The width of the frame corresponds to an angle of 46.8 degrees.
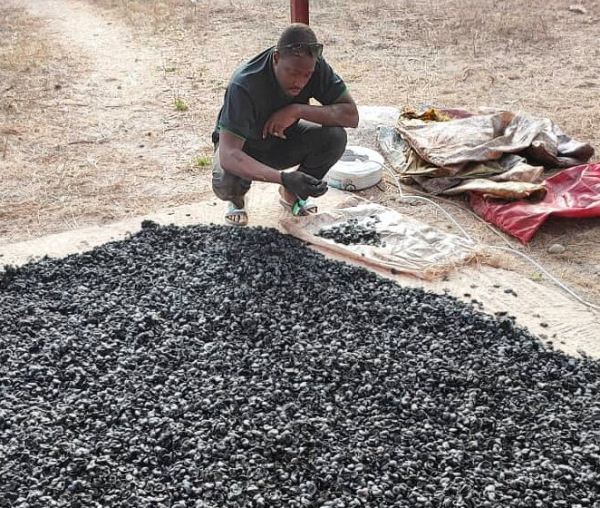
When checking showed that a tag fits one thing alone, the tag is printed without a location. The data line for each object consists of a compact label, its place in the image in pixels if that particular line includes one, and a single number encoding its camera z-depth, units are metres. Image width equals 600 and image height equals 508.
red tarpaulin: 4.43
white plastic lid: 4.95
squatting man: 3.77
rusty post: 5.25
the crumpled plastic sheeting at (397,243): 3.95
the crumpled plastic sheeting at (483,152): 4.92
